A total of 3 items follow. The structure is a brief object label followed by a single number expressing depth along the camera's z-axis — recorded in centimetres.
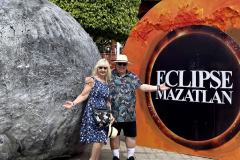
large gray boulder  322
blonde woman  339
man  378
